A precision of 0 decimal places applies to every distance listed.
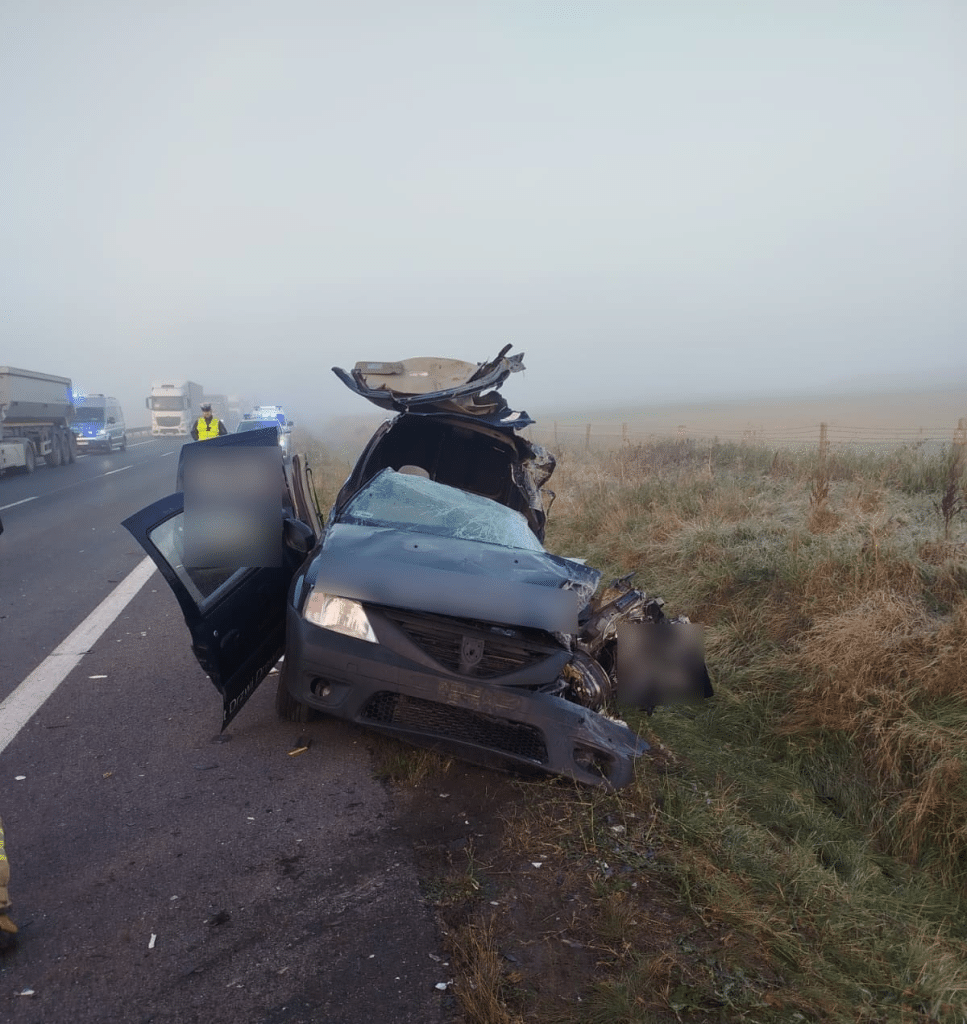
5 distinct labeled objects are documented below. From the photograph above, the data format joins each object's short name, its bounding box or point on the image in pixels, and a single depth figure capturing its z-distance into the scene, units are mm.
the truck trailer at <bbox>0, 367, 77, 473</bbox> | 21841
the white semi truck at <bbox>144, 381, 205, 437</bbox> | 47344
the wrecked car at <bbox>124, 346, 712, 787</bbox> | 3771
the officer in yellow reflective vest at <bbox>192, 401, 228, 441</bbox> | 17141
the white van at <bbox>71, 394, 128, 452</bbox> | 34562
